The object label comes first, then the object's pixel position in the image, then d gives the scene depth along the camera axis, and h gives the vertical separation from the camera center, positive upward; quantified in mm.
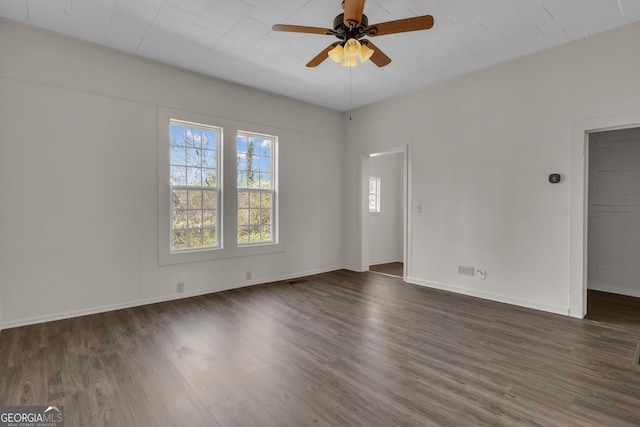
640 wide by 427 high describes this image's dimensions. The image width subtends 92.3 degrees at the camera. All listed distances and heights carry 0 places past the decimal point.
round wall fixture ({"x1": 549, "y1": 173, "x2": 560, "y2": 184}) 3704 +403
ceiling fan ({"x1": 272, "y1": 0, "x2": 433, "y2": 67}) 2350 +1480
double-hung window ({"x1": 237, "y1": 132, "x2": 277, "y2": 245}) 5066 +395
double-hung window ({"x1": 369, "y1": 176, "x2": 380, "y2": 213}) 7129 +396
